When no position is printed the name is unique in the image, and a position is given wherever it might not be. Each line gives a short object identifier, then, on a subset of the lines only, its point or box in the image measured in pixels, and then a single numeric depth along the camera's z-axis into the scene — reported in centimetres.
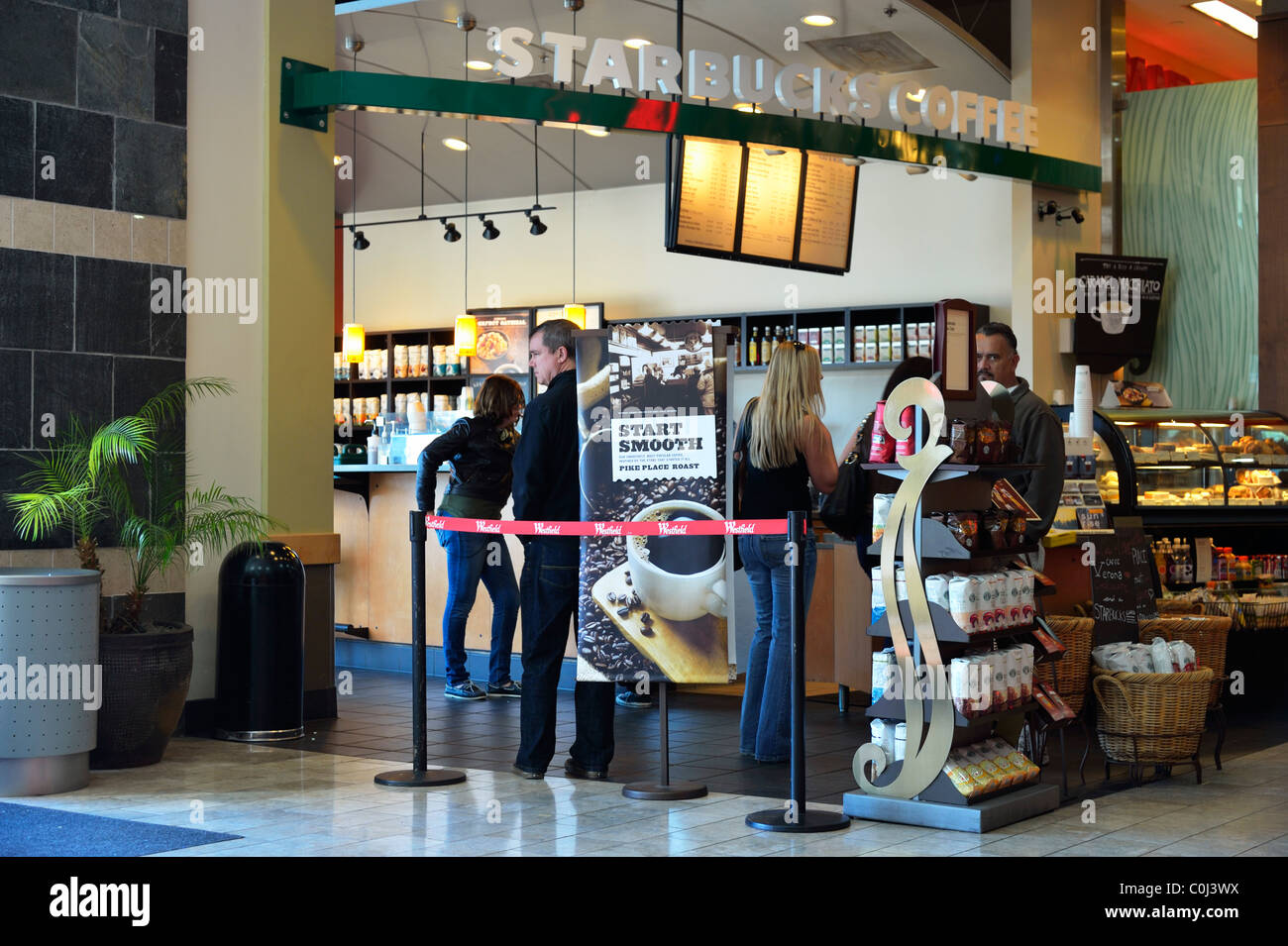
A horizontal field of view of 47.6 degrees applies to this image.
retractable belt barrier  477
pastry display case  721
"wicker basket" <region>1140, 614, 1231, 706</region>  597
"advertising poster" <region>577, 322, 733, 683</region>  489
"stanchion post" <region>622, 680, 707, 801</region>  488
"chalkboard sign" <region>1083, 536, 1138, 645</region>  580
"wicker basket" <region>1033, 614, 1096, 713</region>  538
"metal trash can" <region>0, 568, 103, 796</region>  496
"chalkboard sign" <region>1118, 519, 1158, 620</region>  600
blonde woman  559
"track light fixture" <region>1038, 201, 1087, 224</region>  973
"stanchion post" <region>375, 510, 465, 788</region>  518
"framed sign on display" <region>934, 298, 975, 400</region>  467
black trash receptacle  618
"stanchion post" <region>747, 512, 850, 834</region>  444
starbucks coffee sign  700
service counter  816
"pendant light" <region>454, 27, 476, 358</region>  1230
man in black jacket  526
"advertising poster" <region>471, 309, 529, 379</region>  1266
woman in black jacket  739
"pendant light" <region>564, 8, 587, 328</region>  1164
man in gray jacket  560
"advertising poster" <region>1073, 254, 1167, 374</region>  982
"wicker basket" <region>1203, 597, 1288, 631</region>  709
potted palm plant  554
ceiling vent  966
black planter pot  550
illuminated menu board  783
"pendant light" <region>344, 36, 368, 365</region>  1287
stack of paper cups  683
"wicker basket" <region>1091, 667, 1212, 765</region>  526
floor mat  414
